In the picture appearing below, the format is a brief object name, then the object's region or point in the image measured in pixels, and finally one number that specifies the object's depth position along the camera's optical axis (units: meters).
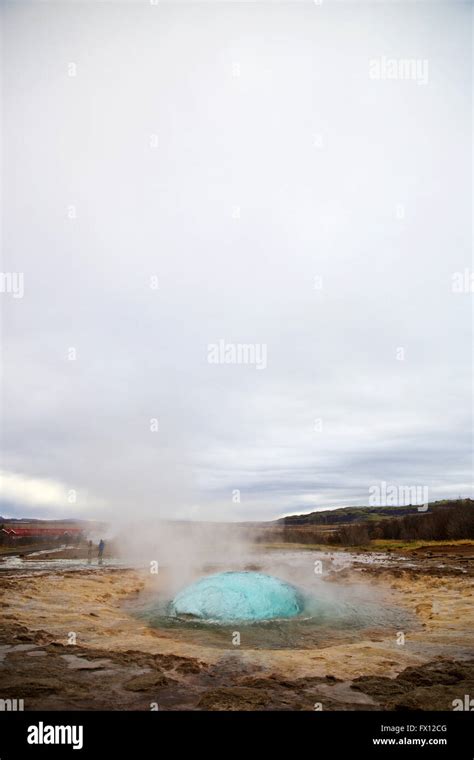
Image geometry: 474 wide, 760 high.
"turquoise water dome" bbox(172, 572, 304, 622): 12.96
